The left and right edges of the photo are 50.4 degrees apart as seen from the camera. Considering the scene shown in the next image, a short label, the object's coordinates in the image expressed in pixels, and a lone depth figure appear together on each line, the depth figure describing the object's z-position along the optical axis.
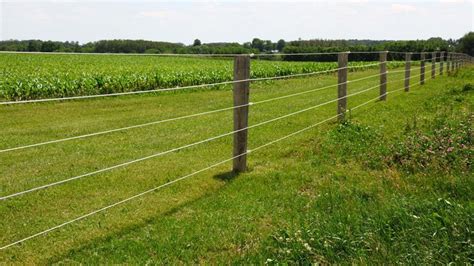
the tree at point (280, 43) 115.74
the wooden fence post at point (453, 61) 29.50
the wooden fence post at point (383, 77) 14.34
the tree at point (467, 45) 95.19
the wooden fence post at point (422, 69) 19.08
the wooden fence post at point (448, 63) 27.00
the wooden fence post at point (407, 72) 16.91
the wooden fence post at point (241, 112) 6.55
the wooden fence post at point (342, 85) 10.60
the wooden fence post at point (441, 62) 24.34
